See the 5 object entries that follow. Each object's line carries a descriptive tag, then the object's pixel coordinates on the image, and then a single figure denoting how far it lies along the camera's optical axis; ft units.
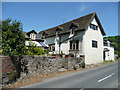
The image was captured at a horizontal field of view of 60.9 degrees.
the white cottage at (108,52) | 109.07
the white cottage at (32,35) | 86.58
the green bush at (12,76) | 28.92
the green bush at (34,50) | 46.62
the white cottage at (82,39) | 70.79
